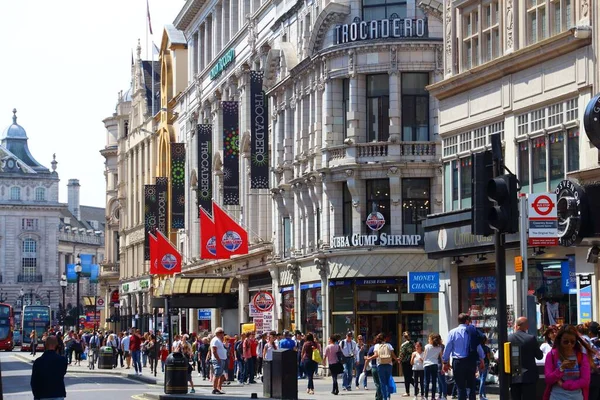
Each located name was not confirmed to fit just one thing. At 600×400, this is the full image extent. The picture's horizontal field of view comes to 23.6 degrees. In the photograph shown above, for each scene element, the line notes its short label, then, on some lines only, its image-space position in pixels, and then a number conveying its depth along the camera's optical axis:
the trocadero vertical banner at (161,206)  89.50
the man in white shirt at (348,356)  40.62
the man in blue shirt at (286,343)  41.38
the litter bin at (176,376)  35.34
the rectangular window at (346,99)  49.44
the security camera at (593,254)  30.20
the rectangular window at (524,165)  33.94
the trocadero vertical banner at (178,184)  83.75
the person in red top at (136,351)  54.92
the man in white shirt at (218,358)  37.81
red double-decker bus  107.81
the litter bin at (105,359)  64.88
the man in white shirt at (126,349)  64.43
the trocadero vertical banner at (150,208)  89.31
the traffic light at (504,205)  15.86
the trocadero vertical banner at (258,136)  59.94
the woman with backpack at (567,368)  16.20
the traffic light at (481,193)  16.29
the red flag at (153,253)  68.56
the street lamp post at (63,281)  98.10
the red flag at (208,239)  58.59
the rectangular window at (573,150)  31.36
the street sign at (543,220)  26.27
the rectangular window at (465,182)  36.97
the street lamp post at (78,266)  86.50
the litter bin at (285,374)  32.78
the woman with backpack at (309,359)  38.62
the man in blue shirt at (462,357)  25.34
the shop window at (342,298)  49.50
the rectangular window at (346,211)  49.75
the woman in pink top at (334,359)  37.88
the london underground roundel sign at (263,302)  44.41
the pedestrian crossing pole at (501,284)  16.38
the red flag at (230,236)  54.72
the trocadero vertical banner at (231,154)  65.38
